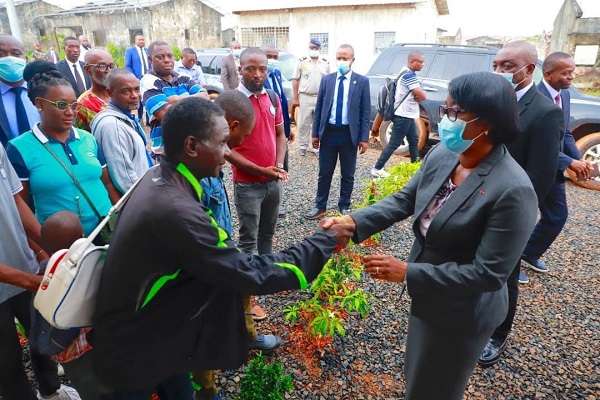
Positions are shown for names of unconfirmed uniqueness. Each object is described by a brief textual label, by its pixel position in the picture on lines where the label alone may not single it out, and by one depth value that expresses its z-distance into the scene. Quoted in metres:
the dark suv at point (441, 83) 6.94
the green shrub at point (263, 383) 2.40
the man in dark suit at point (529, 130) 2.61
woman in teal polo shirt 2.32
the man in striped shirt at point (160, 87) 3.22
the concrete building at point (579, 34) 16.31
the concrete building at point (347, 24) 16.62
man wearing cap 8.27
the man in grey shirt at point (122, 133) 2.80
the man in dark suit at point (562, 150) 3.67
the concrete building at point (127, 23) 25.86
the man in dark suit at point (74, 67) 6.85
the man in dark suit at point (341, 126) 5.27
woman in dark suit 1.63
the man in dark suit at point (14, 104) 3.05
